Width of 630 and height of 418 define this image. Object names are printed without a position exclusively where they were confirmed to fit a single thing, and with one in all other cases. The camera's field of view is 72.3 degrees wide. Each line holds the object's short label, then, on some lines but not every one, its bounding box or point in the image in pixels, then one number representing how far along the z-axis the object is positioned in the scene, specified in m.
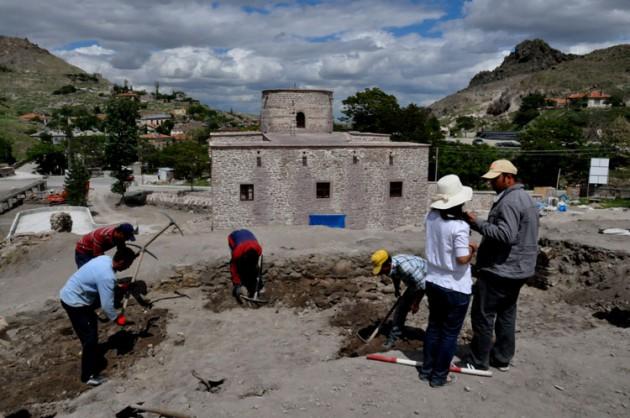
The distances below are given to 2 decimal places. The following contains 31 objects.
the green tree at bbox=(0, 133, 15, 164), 60.06
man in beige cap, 4.30
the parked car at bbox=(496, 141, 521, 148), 54.94
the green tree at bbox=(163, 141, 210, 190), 42.22
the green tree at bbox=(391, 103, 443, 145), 43.22
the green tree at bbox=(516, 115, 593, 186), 34.84
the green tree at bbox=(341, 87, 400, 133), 46.62
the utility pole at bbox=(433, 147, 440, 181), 37.69
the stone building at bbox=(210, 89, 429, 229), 19.70
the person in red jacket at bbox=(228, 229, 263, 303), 7.96
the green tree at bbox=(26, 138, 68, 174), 56.09
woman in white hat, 4.06
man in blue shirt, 5.01
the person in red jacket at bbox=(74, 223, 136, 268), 6.76
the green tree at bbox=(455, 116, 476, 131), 92.00
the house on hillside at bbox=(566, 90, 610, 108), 77.12
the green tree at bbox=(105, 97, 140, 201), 39.12
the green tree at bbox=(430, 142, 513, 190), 36.31
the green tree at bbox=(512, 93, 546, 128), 81.38
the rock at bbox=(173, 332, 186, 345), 6.86
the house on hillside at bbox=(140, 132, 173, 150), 75.15
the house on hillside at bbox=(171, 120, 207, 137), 95.59
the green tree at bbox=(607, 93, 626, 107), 72.17
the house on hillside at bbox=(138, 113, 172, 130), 107.61
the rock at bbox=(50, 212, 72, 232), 15.36
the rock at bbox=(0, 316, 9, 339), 7.01
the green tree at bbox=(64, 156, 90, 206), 33.66
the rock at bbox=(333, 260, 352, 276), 9.99
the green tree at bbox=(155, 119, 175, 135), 98.10
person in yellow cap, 5.63
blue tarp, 20.50
